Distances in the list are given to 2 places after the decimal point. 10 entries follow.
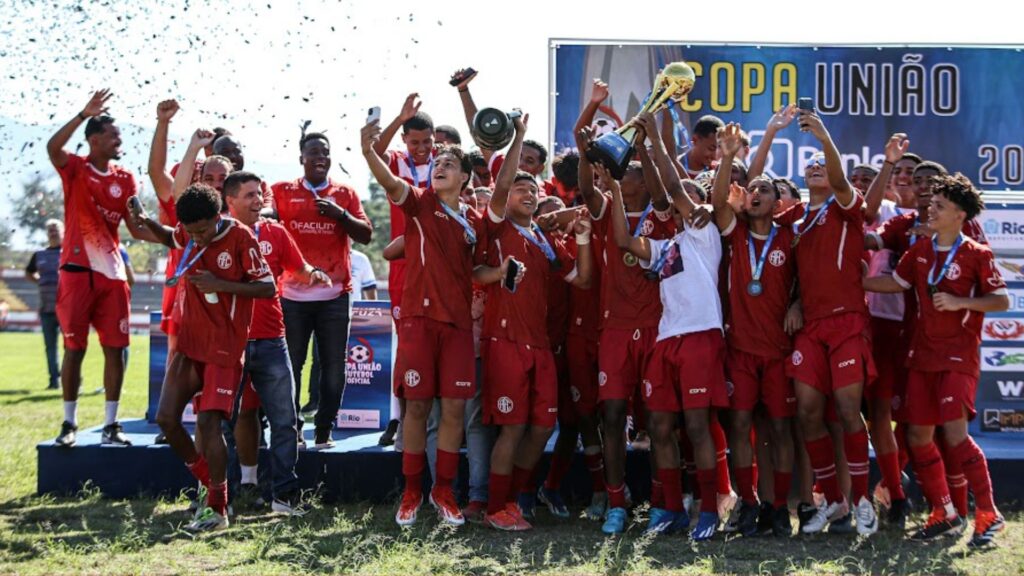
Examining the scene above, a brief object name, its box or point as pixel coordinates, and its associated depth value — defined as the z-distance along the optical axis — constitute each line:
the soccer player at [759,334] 7.31
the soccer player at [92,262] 8.92
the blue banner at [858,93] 11.29
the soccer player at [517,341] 7.52
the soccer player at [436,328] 7.46
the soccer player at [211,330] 7.43
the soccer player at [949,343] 7.15
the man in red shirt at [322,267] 8.69
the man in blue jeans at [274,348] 7.96
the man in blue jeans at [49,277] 15.81
